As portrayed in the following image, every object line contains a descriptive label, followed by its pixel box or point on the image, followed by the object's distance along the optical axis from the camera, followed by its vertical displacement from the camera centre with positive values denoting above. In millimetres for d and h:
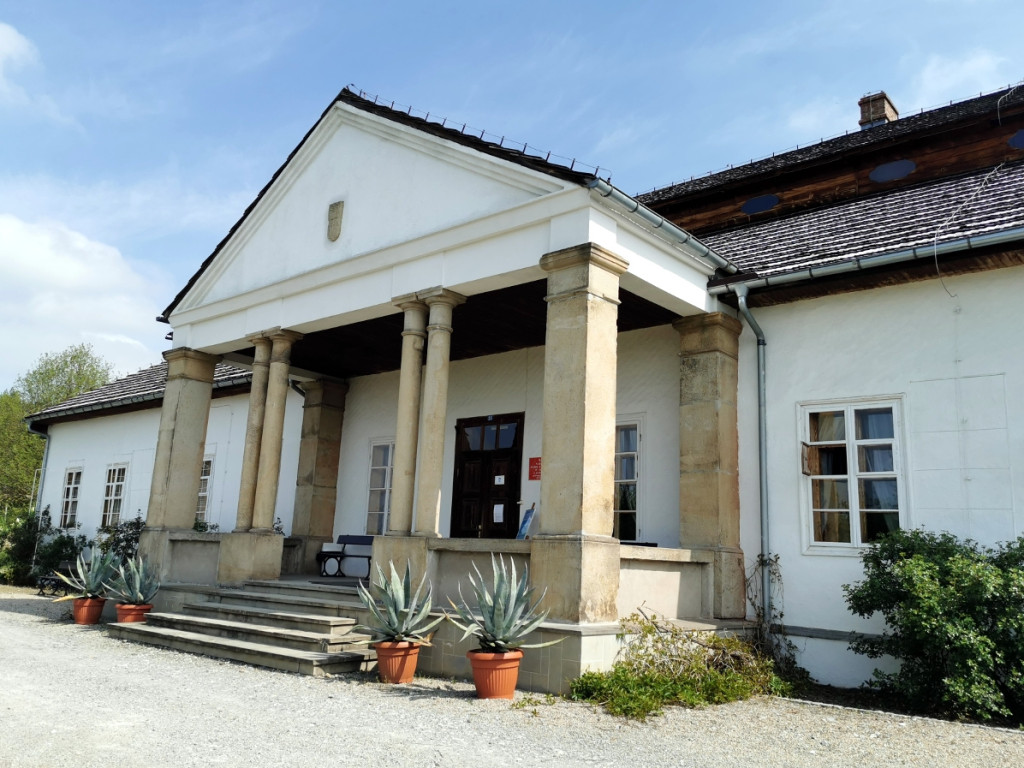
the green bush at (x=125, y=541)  14500 +1
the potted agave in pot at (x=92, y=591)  11875 -709
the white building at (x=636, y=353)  8312 +2482
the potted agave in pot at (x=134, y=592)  11008 -650
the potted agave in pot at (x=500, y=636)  7062 -635
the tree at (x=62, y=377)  42250 +7934
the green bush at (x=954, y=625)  7035 -366
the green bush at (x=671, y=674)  7047 -951
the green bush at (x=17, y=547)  18766 -258
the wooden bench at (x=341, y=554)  13547 -49
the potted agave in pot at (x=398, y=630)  7699 -684
